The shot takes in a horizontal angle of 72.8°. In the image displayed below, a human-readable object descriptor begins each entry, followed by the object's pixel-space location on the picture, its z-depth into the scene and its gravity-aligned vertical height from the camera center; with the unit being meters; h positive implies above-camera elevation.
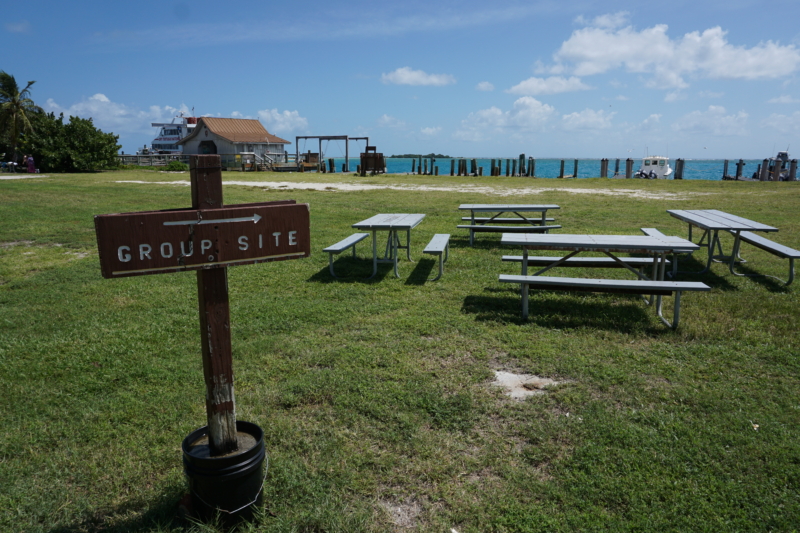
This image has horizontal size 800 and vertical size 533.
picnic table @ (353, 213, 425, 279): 7.72 -0.90
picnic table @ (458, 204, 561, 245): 10.02 -1.15
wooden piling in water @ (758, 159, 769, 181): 33.01 -0.42
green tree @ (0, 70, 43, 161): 38.31 +2.86
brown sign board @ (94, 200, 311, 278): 2.33 -0.35
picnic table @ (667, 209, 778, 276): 7.60 -0.86
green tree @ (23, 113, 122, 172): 32.03 +0.89
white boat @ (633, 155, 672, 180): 48.69 -0.42
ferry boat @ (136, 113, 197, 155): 92.50 +4.43
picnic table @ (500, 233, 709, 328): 5.41 -1.02
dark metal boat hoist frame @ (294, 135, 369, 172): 38.72 +1.63
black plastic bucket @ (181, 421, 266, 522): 2.52 -1.49
